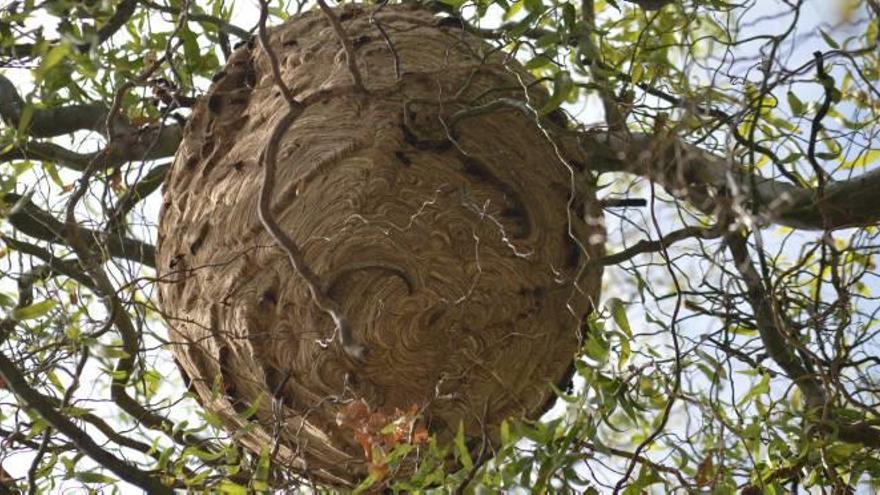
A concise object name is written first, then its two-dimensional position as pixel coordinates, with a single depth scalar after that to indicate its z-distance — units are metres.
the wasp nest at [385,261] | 5.05
